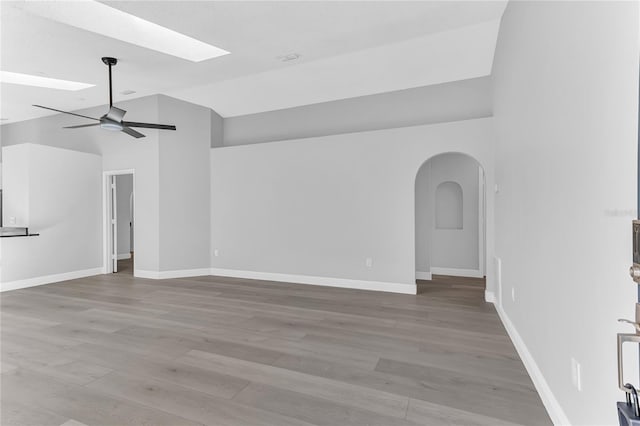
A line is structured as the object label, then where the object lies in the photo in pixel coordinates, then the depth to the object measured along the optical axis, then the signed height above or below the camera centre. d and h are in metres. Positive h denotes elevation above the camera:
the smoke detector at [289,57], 4.34 +2.15
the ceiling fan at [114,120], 4.24 +1.26
